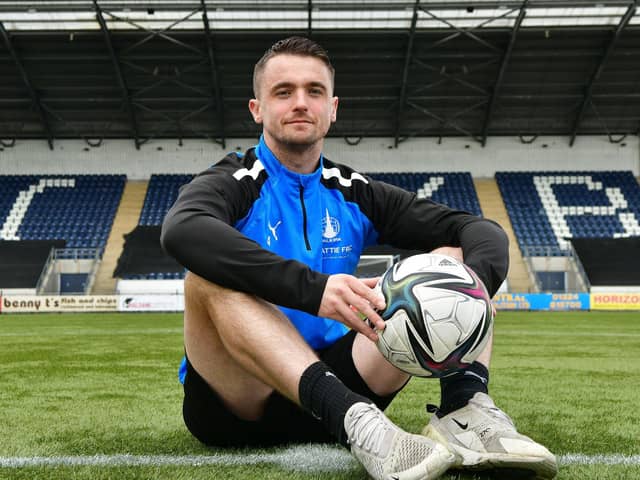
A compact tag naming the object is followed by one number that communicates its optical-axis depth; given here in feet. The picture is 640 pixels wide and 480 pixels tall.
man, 6.52
